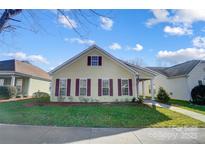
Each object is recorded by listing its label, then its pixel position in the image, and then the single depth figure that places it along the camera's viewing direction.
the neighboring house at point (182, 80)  13.86
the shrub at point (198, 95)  12.51
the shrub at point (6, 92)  11.38
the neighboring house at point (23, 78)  12.54
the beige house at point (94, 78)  11.28
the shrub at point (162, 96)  11.49
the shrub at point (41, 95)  13.71
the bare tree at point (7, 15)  4.29
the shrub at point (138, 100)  10.78
